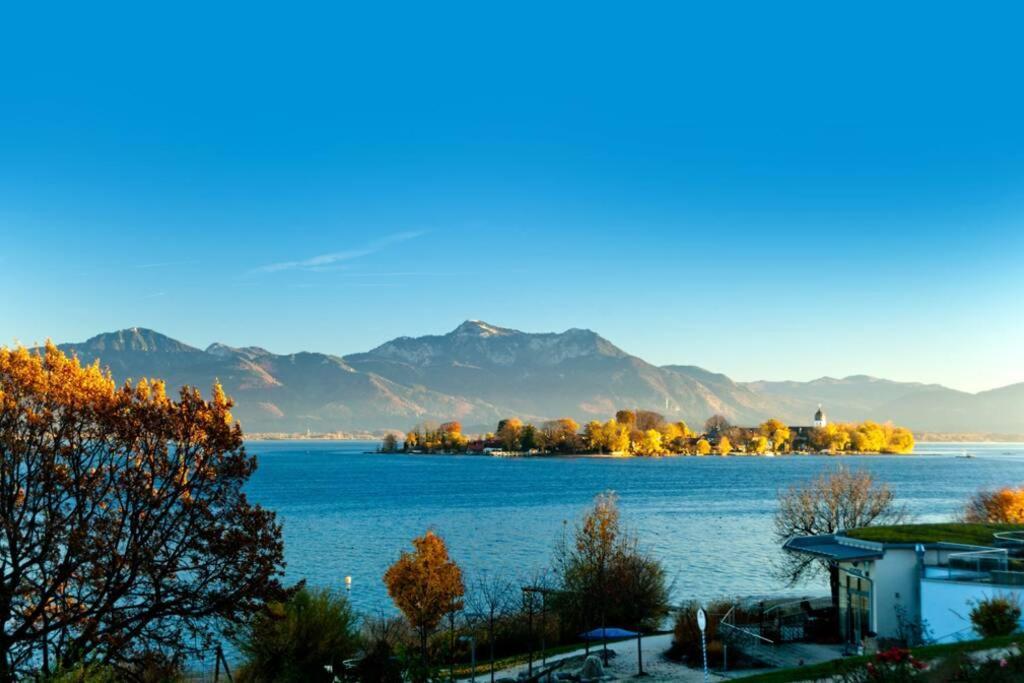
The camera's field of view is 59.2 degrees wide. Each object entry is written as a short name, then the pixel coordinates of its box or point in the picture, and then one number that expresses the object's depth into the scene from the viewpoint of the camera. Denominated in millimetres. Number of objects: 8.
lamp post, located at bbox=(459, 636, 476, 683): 33350
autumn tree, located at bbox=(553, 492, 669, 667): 46469
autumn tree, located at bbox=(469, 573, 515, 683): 47031
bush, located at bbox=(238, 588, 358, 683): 32188
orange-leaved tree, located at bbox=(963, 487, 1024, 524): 60375
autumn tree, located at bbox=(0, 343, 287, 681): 21609
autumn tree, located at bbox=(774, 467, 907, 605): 60188
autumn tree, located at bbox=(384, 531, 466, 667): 41625
